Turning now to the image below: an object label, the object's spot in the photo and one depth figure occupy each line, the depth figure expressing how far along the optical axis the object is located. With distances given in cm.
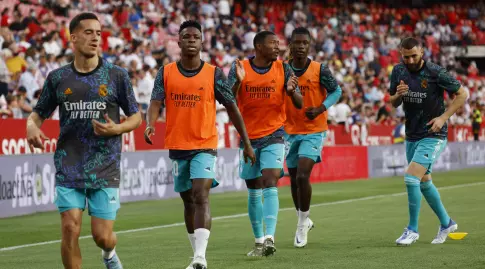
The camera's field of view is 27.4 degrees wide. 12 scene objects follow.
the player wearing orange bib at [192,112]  941
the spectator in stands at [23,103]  2041
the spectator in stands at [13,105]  2009
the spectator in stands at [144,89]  2471
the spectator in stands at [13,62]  2222
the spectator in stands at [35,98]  2131
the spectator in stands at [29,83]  2153
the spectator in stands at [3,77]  2045
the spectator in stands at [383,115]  3525
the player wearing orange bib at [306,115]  1203
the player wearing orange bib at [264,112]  1084
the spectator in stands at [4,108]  1959
